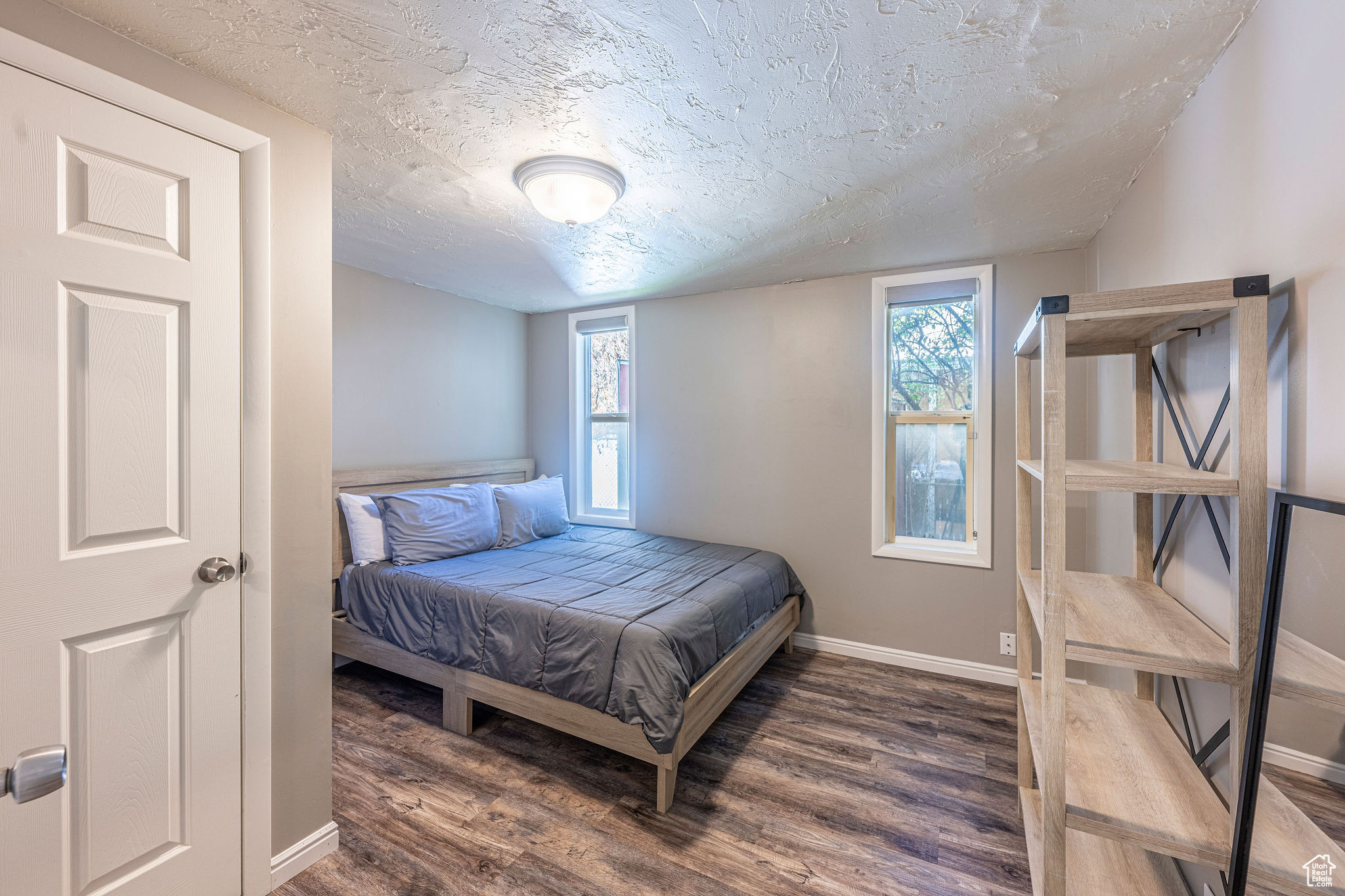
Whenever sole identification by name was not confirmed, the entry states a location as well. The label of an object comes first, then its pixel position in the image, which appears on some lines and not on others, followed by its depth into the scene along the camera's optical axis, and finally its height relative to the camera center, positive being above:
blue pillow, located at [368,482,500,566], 2.99 -0.47
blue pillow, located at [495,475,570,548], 3.56 -0.47
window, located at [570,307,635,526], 4.21 +0.21
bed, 2.00 -0.83
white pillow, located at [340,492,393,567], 2.96 -0.49
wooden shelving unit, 1.00 -0.43
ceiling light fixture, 1.91 +0.97
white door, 1.19 -0.12
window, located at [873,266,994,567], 3.01 +0.15
